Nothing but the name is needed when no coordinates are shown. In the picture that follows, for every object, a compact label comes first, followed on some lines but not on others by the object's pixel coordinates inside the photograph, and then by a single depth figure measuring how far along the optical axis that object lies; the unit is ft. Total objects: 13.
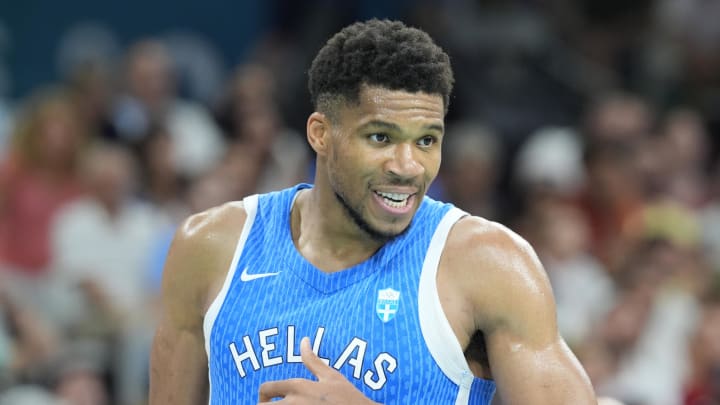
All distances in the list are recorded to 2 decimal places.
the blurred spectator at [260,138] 64.28
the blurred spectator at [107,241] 55.47
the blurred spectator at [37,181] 59.11
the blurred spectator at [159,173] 61.98
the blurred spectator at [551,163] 66.90
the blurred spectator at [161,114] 65.87
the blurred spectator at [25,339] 49.67
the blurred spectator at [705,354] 48.98
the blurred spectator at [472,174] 67.41
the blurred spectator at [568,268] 59.41
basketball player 26.17
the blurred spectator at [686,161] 68.13
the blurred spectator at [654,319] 54.80
